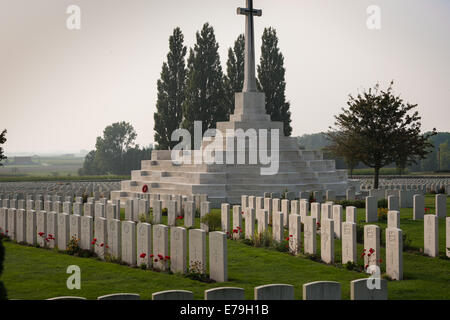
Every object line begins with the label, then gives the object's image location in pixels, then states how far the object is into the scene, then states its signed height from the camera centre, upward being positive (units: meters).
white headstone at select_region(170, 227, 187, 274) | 9.70 -1.52
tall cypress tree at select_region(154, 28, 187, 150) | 38.72 +5.04
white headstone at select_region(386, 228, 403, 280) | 9.29 -1.55
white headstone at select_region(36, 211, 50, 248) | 13.13 -1.50
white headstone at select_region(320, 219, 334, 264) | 10.64 -1.53
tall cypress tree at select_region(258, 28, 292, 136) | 39.16 +6.01
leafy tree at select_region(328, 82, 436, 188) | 25.89 +1.49
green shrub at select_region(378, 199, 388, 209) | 18.95 -1.41
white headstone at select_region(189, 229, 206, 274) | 9.45 -1.50
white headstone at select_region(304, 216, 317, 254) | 11.23 -1.48
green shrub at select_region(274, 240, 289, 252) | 12.03 -1.82
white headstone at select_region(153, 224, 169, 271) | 10.03 -1.52
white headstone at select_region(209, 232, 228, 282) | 9.05 -1.54
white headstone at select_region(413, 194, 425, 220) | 16.72 -1.36
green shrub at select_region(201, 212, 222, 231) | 15.02 -1.56
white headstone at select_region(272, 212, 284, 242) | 12.60 -1.46
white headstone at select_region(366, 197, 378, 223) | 16.05 -1.37
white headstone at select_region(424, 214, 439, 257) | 11.20 -1.51
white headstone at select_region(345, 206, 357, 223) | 13.58 -1.26
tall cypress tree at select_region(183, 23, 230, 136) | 37.59 +5.46
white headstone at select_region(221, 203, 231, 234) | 14.54 -1.43
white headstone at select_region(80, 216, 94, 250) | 11.86 -1.47
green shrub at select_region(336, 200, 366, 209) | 19.91 -1.46
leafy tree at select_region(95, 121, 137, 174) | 91.50 +4.22
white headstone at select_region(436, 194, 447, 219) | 16.20 -1.30
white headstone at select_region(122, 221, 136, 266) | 10.65 -1.53
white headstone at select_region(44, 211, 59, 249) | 12.83 -1.51
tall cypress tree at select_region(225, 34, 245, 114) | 40.56 +6.91
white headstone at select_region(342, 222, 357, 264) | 10.26 -1.49
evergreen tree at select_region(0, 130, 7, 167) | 13.23 +0.67
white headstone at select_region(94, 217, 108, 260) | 11.42 -1.50
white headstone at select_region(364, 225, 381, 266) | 9.84 -1.49
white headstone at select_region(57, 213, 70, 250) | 12.46 -1.49
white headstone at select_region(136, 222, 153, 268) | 10.35 -1.49
